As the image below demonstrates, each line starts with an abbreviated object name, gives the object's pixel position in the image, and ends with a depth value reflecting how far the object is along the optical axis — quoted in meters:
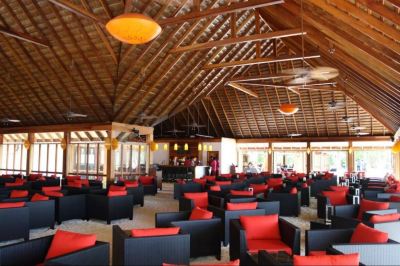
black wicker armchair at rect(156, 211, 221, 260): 4.99
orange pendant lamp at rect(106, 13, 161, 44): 4.29
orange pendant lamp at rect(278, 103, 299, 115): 10.31
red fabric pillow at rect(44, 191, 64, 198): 7.90
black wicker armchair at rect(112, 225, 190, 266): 3.89
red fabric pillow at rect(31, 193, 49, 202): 7.23
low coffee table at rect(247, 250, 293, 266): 3.14
